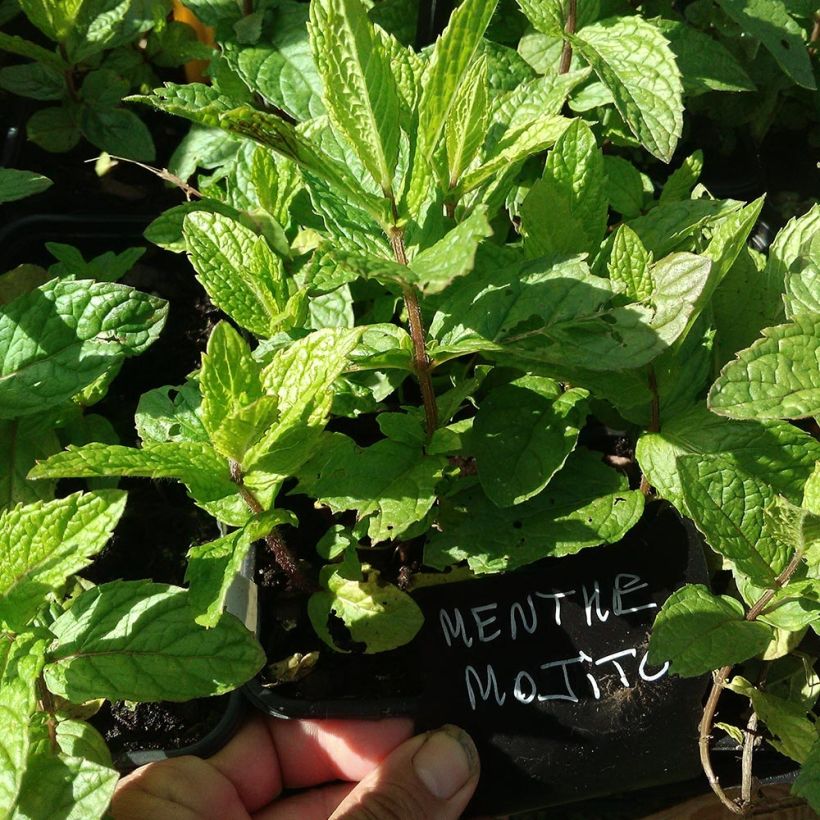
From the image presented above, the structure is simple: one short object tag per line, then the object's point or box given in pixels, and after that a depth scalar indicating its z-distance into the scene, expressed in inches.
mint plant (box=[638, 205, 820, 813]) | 8.1
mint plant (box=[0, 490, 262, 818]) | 8.2
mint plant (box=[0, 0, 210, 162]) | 13.7
